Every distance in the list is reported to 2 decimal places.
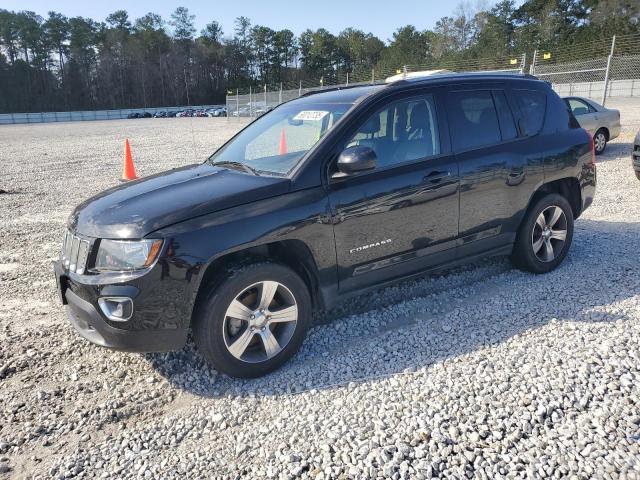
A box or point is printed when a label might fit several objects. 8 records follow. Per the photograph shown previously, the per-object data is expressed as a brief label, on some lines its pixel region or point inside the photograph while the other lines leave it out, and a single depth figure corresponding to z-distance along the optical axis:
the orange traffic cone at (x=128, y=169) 8.73
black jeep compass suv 3.14
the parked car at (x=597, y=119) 11.80
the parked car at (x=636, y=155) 8.54
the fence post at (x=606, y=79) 15.50
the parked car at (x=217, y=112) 61.81
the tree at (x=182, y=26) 113.06
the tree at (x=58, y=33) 99.62
